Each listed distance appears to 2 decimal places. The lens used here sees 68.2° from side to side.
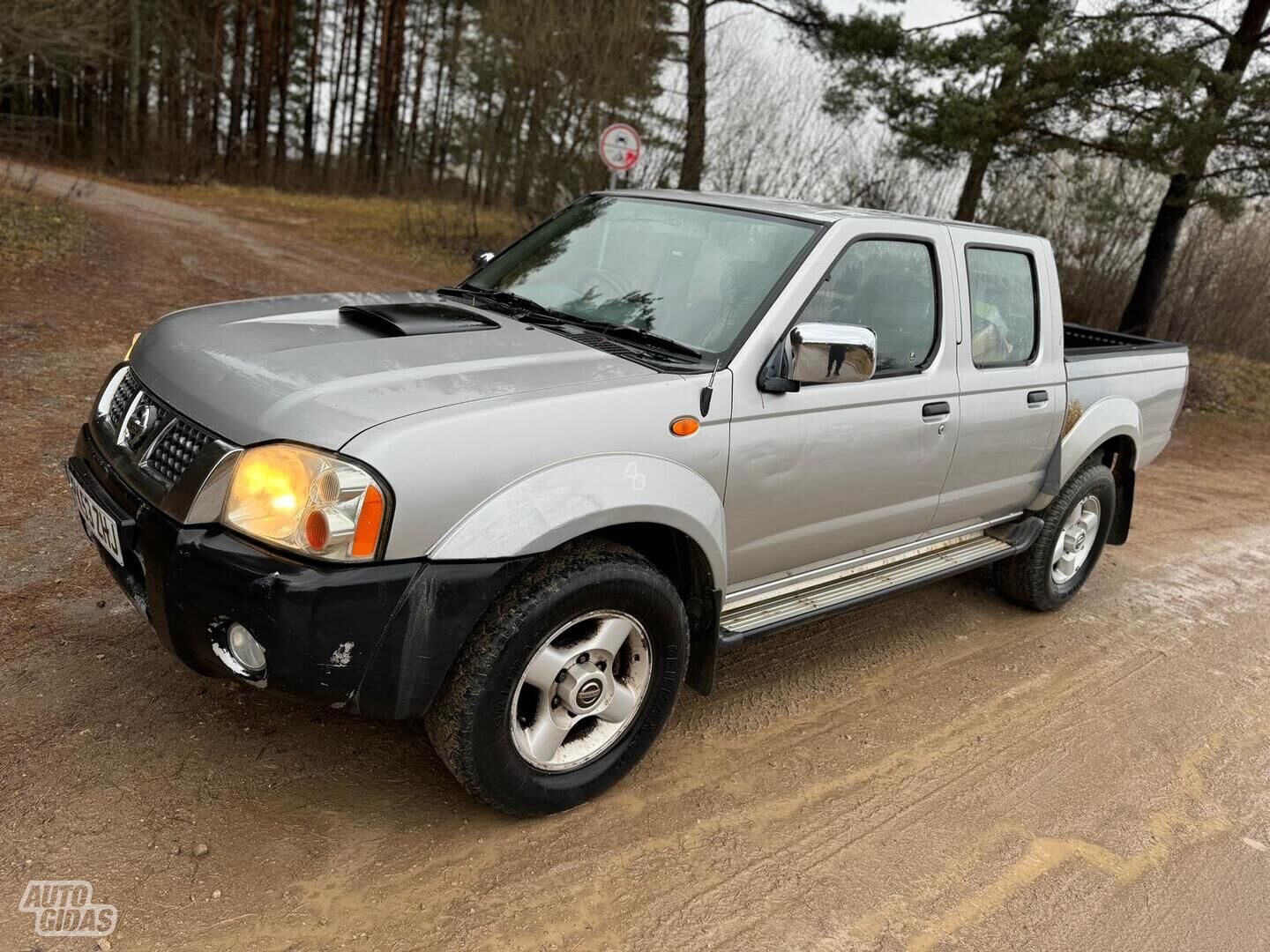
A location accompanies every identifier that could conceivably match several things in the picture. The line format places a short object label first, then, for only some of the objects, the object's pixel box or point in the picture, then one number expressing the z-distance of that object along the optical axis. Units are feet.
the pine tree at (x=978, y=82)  39.11
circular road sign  35.15
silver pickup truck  7.78
